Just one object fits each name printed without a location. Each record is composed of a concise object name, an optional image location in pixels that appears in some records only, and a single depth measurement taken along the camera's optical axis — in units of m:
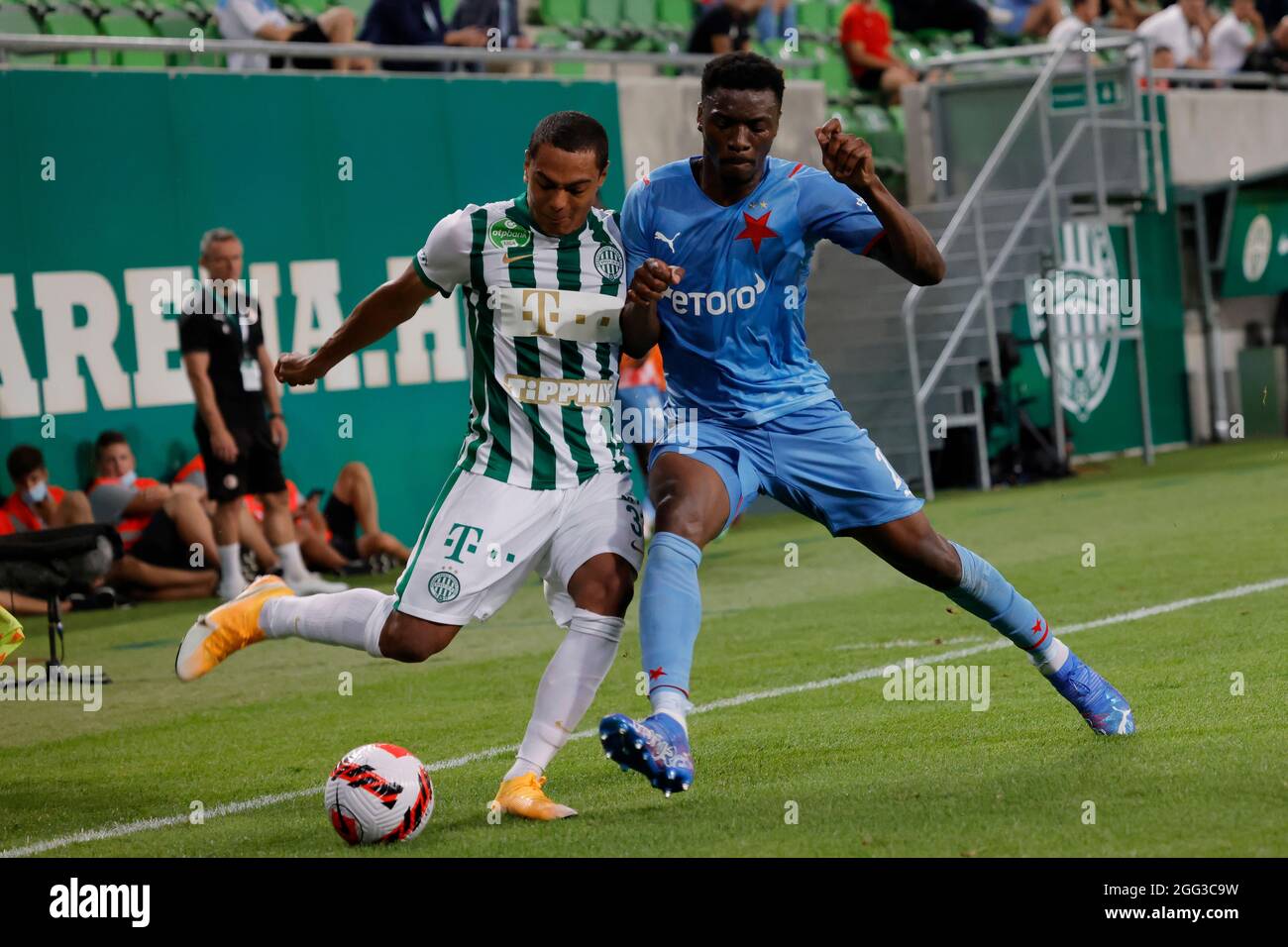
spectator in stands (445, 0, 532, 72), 15.85
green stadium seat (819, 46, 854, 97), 20.78
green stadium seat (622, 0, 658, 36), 19.88
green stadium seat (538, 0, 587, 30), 19.20
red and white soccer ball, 5.16
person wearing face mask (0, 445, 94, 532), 12.16
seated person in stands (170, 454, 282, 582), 12.82
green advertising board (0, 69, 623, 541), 12.70
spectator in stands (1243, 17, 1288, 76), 23.02
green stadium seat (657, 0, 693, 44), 20.17
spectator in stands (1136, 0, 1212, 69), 22.42
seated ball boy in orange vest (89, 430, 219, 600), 12.65
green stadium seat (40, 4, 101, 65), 14.34
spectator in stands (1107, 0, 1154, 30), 23.78
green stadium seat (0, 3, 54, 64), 14.21
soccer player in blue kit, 5.48
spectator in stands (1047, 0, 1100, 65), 20.80
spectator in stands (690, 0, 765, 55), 17.38
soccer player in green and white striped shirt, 5.48
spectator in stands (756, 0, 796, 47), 20.12
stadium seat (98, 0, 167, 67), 14.99
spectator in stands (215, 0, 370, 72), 14.48
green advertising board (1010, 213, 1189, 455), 18.84
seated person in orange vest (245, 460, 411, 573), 13.39
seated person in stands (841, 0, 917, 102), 20.39
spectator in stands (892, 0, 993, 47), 22.56
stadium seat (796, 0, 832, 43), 21.59
